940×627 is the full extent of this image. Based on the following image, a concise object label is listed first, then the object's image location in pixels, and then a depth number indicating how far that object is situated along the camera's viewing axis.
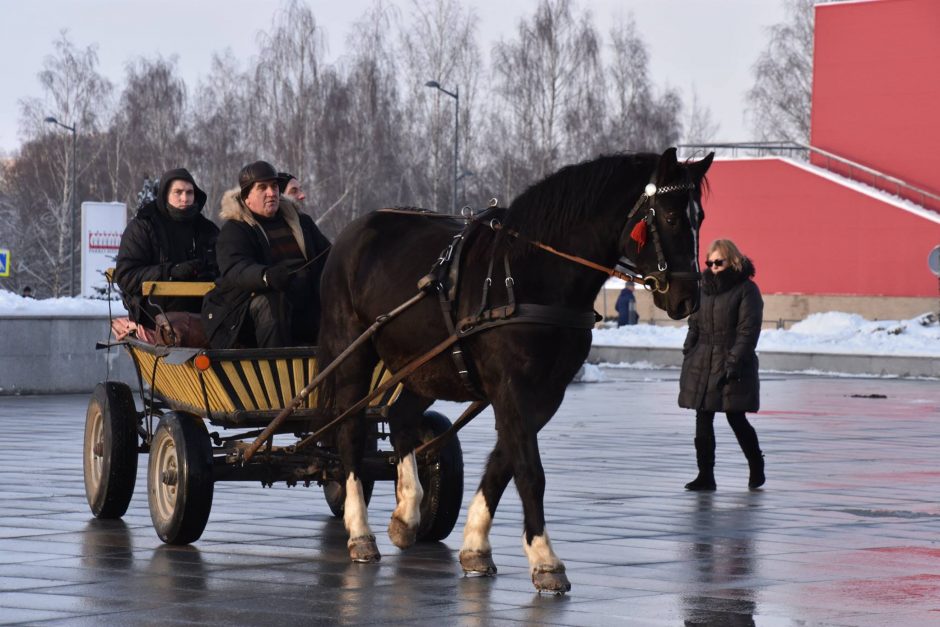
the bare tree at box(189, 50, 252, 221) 75.25
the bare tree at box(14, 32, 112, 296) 73.81
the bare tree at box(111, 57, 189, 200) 76.00
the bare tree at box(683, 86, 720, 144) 81.00
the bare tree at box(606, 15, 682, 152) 76.44
